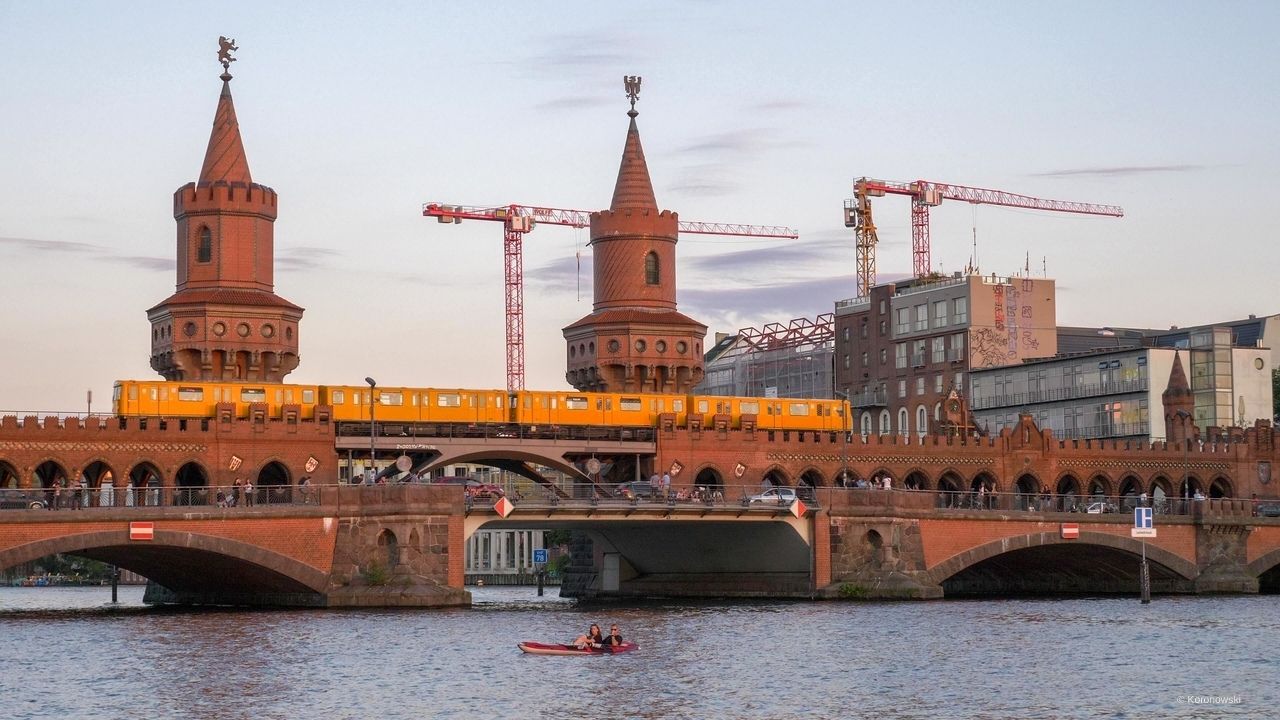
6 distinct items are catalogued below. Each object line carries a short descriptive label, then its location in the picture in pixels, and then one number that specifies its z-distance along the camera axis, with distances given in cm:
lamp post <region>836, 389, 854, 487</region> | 12457
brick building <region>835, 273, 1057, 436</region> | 18475
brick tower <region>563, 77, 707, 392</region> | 13575
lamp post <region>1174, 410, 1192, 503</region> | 14125
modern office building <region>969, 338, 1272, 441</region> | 16800
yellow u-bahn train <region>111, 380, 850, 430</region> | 11481
